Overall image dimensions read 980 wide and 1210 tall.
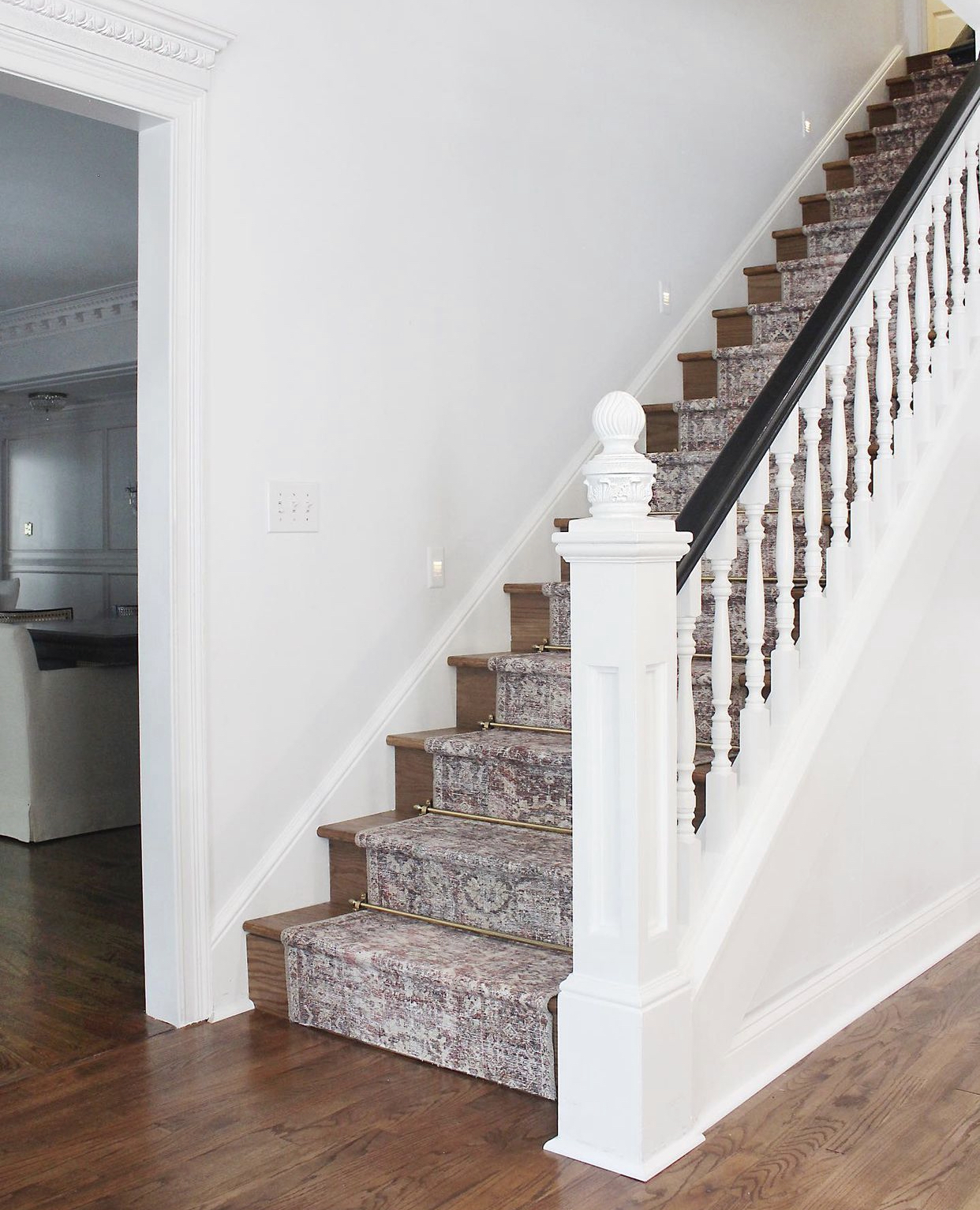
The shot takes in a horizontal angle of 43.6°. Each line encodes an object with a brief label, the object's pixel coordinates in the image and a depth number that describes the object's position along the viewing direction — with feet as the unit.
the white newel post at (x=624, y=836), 6.85
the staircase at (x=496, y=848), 7.91
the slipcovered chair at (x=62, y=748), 14.84
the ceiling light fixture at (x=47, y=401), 26.00
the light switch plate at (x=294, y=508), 9.47
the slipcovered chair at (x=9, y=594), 27.84
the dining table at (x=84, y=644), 15.93
